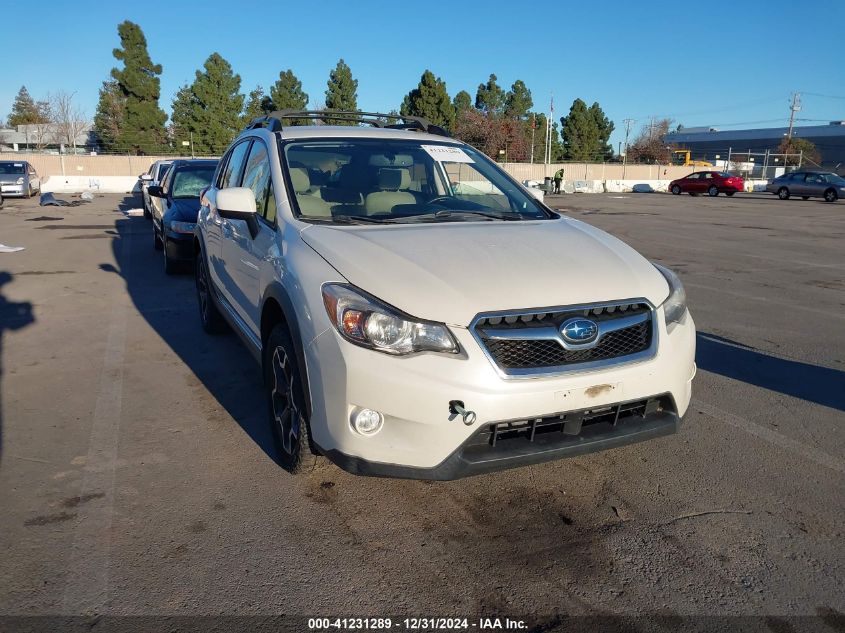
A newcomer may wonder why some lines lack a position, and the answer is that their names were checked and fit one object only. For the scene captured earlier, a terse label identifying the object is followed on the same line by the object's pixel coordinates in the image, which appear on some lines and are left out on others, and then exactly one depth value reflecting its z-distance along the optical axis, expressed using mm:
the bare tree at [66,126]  70625
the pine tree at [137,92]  55375
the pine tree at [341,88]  58250
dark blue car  9500
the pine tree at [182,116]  55562
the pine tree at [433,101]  60688
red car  41409
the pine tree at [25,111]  82400
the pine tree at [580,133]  78750
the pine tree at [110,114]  56906
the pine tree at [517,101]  78750
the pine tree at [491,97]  76625
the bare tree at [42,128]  72500
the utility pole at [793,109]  74925
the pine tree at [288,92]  59406
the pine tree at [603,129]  81562
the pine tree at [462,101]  76375
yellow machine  66600
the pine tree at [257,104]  59812
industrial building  81562
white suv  2768
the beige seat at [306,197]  3811
